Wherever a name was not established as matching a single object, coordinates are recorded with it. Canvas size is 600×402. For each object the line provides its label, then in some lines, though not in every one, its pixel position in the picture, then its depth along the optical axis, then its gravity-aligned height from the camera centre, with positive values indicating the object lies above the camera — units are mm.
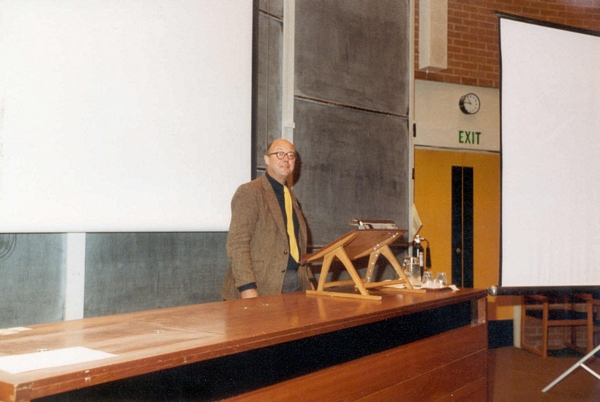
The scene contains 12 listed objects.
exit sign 5836 +902
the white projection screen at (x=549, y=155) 2846 +352
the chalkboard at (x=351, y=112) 3762 +786
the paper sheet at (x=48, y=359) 1090 -299
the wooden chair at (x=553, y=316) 5234 -918
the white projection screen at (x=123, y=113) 2441 +524
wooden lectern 2250 -145
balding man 2713 -102
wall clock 5777 +1244
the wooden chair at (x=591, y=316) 5160 -906
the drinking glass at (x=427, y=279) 2680 -288
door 5742 +104
